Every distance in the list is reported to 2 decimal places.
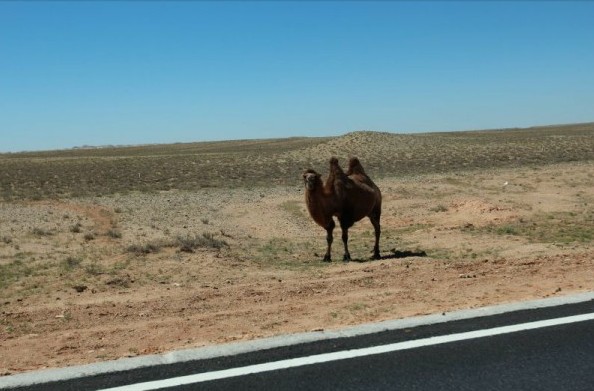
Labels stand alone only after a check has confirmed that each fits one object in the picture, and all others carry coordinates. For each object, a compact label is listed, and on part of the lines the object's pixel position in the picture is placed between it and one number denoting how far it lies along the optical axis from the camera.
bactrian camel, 13.80
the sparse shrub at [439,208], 21.96
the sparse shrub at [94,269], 11.73
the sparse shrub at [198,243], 14.20
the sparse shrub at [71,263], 12.68
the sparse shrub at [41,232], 19.08
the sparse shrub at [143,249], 13.99
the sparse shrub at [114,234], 18.28
